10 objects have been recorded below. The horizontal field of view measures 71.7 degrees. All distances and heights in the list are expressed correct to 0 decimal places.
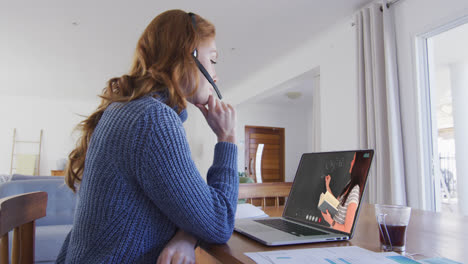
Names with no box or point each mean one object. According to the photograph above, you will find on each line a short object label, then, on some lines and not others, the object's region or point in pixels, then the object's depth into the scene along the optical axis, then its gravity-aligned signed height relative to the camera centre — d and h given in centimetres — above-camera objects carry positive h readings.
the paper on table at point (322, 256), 55 -16
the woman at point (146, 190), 61 -5
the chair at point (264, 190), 143 -11
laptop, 72 -10
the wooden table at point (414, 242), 62 -16
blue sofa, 227 -39
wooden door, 793 +39
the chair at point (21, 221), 60 -12
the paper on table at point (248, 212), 107 -16
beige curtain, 281 +59
